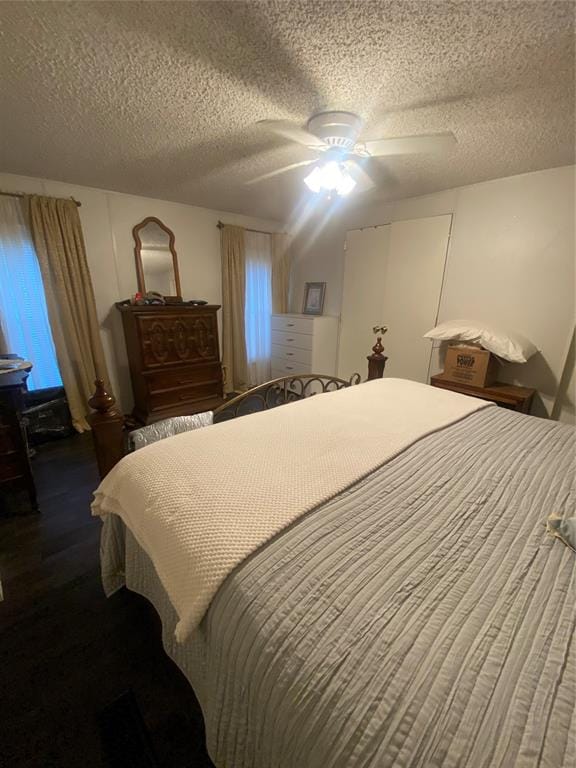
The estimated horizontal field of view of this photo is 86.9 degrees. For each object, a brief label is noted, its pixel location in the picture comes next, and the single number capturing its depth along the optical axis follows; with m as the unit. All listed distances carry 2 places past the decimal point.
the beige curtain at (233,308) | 3.75
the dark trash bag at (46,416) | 2.79
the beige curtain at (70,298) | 2.66
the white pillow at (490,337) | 2.36
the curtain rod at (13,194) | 2.49
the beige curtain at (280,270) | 4.18
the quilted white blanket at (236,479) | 0.76
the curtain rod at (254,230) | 3.65
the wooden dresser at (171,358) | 3.02
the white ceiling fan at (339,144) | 1.52
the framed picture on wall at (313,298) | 4.15
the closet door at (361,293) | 3.44
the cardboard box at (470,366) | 2.54
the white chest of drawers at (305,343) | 3.81
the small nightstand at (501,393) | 2.44
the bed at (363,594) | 0.48
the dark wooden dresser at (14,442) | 1.74
